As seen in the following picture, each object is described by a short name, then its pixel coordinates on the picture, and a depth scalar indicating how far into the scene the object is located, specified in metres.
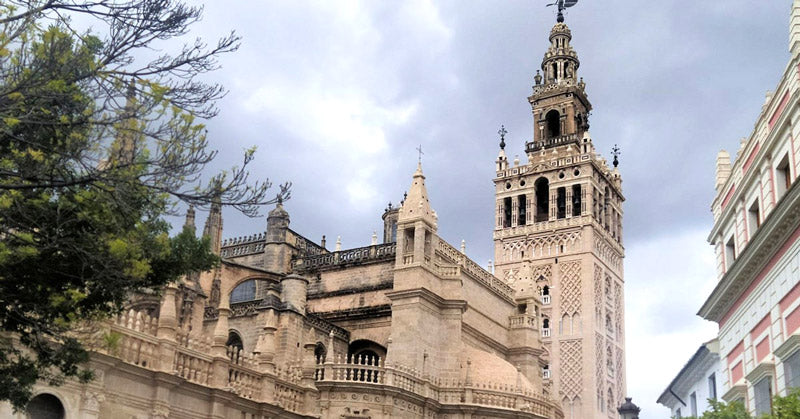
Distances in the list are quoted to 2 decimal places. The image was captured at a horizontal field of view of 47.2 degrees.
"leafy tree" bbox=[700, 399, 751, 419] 15.64
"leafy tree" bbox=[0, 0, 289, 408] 11.03
